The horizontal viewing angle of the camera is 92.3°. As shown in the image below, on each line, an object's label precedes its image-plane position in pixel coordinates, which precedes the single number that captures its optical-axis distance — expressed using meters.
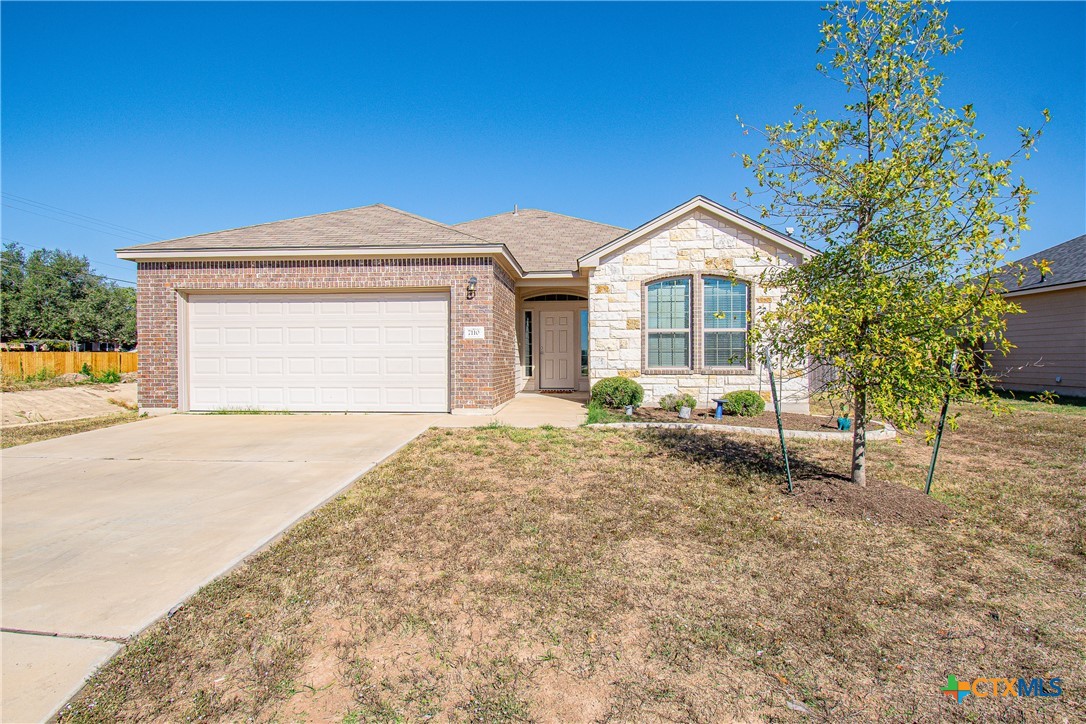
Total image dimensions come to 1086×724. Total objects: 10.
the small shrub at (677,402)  9.75
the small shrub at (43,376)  17.38
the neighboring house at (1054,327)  13.12
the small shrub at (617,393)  9.86
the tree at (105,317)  33.60
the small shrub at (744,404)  9.61
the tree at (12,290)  30.77
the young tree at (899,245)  4.29
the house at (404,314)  10.04
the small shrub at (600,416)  9.03
